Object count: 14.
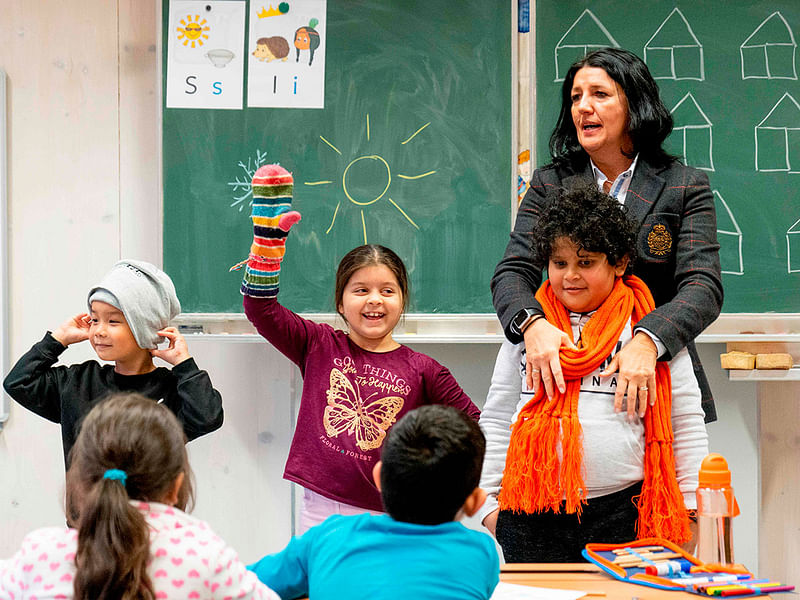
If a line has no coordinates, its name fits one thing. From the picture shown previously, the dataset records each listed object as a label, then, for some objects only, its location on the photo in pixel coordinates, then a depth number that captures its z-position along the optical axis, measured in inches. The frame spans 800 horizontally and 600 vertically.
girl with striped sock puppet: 172.2
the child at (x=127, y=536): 129.2
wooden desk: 148.2
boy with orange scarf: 161.1
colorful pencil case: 148.3
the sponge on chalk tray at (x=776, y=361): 191.8
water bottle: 152.3
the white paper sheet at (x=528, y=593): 147.7
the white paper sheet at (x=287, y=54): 195.3
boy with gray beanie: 171.3
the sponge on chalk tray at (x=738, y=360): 192.2
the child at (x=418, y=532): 131.5
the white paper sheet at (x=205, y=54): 195.5
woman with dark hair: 163.2
